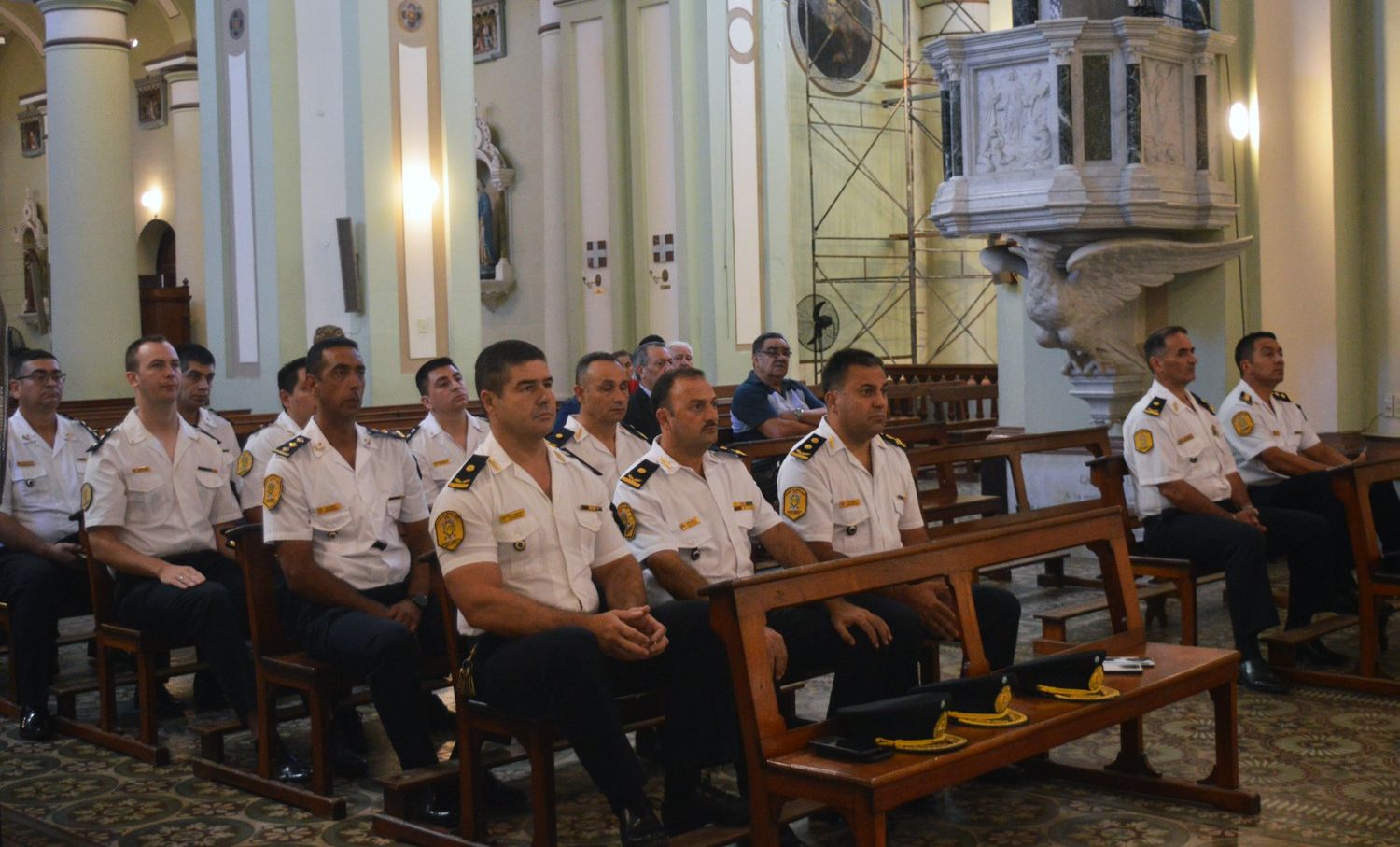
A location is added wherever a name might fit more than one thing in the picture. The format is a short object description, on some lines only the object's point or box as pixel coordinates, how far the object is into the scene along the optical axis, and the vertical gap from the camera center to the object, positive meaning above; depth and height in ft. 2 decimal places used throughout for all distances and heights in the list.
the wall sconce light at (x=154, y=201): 67.62 +9.40
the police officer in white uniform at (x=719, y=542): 12.36 -1.35
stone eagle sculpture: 24.56 +1.51
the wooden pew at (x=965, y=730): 9.69 -2.44
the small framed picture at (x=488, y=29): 54.65 +13.44
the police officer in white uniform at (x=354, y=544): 12.86 -1.35
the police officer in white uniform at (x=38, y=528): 16.11 -1.33
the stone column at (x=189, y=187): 55.16 +8.44
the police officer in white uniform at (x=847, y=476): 13.99 -0.88
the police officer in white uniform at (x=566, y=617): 10.92 -1.72
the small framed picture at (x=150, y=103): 67.72 +13.92
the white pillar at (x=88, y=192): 42.32 +6.18
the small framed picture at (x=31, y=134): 72.59 +13.66
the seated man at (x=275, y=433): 16.47 -0.35
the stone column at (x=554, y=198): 48.60 +6.37
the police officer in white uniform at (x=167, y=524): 14.58 -1.21
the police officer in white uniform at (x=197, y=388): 18.88 +0.26
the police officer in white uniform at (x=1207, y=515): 16.61 -1.72
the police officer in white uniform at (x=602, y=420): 16.58 -0.32
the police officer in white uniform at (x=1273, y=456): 19.49 -1.18
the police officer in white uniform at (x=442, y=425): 18.33 -0.33
